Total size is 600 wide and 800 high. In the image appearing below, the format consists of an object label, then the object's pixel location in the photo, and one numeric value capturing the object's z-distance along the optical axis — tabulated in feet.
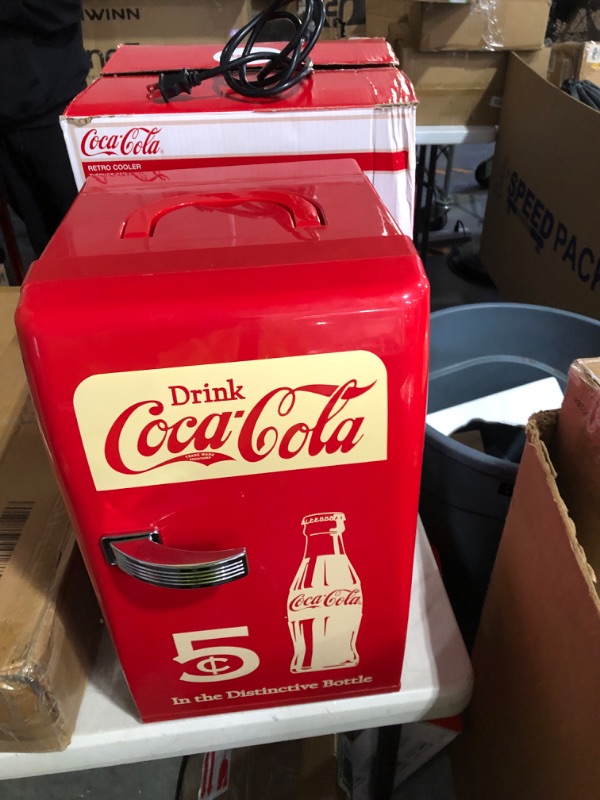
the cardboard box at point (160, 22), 6.21
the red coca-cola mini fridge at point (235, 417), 1.09
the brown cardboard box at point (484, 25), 4.53
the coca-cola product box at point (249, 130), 2.01
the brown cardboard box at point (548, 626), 1.37
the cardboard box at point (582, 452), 1.42
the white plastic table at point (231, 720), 1.65
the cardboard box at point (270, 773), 2.59
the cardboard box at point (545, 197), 3.98
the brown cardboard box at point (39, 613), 1.48
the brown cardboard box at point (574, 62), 4.73
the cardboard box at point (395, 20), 4.88
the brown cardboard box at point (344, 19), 6.75
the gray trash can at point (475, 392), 2.29
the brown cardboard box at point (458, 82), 4.83
